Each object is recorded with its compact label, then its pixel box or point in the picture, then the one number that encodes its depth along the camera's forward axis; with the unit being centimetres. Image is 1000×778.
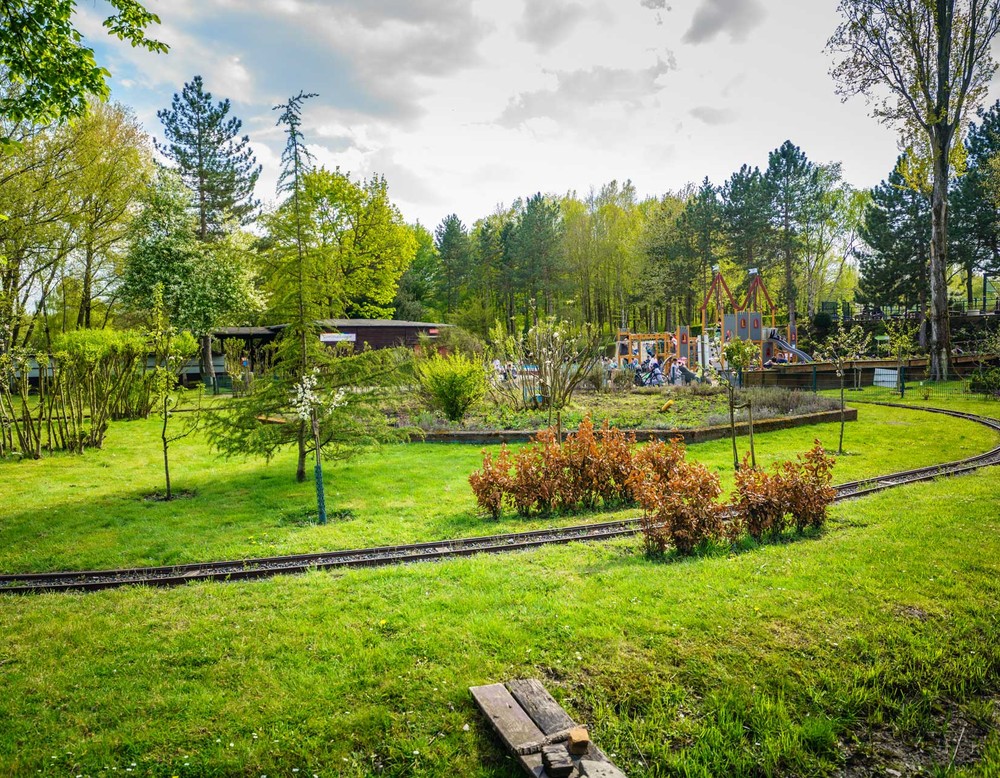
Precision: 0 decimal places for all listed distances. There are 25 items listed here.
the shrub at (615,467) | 920
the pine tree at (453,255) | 5369
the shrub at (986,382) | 1932
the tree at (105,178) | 2334
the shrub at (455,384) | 1681
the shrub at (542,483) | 903
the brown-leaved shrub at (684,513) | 657
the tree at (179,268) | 2983
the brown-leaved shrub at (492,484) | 889
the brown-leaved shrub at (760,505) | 686
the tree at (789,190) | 4200
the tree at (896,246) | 3544
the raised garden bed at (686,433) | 1443
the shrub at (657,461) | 820
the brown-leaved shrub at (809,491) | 704
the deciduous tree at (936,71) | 2253
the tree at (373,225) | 3834
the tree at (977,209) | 3347
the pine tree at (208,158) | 3750
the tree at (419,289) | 5362
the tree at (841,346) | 1447
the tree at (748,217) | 4134
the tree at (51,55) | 738
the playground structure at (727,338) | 2970
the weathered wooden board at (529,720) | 306
